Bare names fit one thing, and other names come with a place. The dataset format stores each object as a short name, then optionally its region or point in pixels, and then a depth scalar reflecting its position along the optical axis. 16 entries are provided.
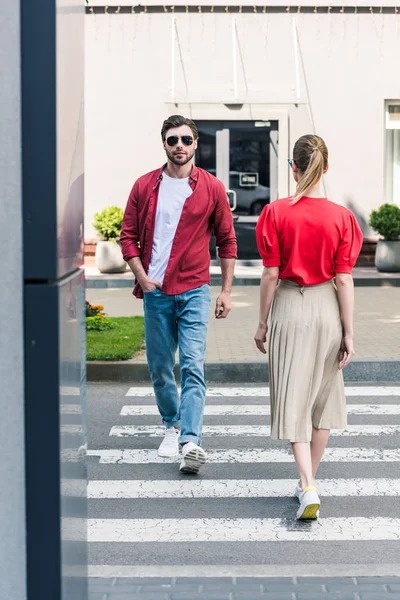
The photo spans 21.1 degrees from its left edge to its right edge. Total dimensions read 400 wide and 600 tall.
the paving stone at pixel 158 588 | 4.15
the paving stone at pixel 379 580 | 4.26
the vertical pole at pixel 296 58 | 20.64
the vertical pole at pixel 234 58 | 20.58
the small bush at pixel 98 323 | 11.89
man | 6.39
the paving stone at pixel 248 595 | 4.07
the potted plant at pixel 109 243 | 19.33
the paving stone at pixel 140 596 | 4.06
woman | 5.47
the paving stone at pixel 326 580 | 4.27
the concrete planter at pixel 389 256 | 19.34
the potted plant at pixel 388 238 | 19.36
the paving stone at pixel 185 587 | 4.17
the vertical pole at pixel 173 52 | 20.52
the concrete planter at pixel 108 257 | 19.31
